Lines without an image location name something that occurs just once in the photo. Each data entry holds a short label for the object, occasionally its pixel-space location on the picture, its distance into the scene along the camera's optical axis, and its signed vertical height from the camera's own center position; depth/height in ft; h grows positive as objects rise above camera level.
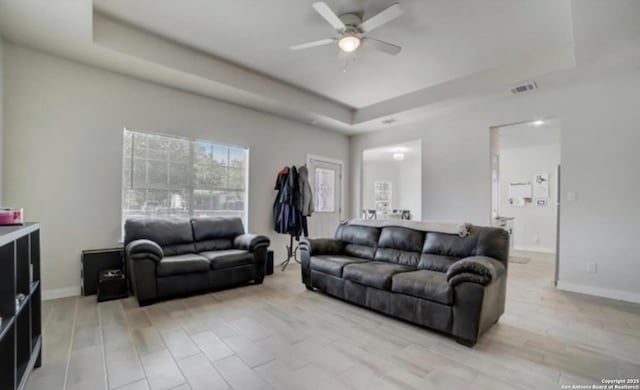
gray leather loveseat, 10.52 -2.62
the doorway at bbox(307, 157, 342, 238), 20.22 -0.07
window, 13.01 +0.78
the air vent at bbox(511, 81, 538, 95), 13.09 +4.94
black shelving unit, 4.83 -2.12
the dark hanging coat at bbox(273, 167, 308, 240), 16.83 -0.77
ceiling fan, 8.51 +5.16
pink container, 5.63 -0.50
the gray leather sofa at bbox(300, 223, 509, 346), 7.83 -2.63
